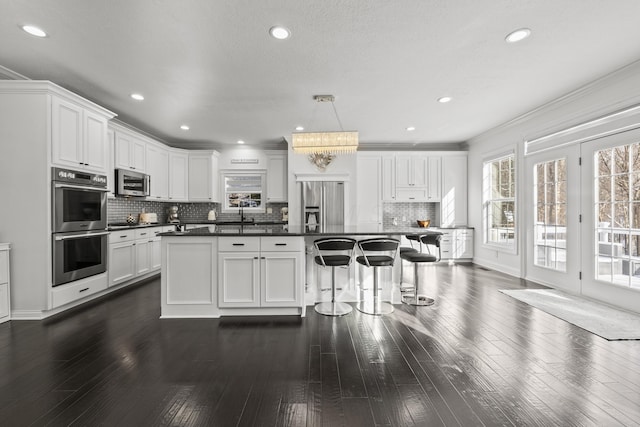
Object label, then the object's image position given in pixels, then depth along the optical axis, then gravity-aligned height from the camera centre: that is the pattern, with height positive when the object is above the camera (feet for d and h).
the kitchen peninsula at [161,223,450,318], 10.43 -2.08
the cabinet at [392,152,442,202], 21.75 +2.88
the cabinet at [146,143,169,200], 18.08 +2.80
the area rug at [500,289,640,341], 9.02 -3.64
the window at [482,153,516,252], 17.44 +0.70
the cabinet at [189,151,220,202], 21.11 +2.75
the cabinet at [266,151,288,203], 21.62 +2.88
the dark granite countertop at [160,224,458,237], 10.36 -0.68
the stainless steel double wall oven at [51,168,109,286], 10.64 -0.41
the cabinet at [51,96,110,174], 10.64 +3.08
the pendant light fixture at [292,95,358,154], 12.83 +3.25
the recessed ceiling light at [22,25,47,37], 8.06 +5.16
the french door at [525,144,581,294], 13.10 -0.23
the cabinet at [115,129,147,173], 15.33 +3.48
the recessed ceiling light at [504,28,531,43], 8.23 +5.15
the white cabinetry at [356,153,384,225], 21.65 +1.83
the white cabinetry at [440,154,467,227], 21.83 +1.98
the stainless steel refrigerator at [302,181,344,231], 19.84 +0.80
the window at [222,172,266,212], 22.43 +1.62
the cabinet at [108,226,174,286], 13.64 -2.03
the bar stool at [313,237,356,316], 10.31 -1.62
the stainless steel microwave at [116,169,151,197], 15.26 +1.73
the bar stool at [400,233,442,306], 11.50 -1.76
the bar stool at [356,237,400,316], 10.48 -1.70
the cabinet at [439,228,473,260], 21.01 -2.13
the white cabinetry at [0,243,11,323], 9.91 -2.46
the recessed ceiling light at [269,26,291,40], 8.14 +5.15
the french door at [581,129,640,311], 10.81 -0.24
